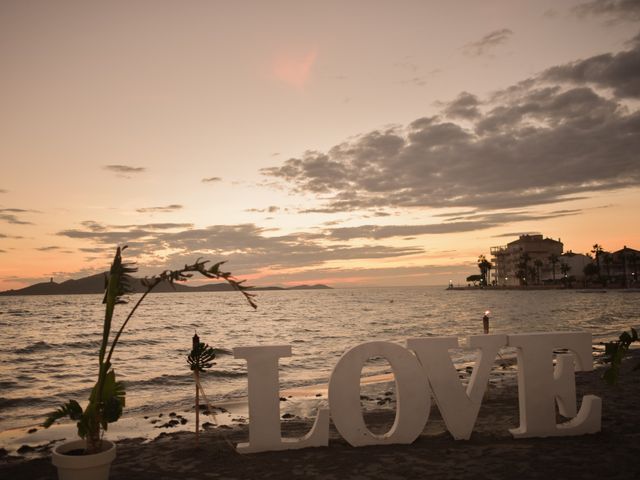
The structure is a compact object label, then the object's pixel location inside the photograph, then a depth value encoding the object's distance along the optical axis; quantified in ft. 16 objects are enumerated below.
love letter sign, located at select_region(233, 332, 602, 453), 27.78
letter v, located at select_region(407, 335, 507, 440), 28.96
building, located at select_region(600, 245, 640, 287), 475.31
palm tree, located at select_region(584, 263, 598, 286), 517.55
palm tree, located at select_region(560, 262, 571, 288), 565.62
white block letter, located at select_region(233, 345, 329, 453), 27.53
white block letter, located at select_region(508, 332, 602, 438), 29.40
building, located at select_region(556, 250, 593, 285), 626.64
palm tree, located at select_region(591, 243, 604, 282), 515.13
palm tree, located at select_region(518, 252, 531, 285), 622.13
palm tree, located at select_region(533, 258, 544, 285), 612.86
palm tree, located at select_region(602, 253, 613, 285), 497.70
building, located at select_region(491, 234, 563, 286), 619.26
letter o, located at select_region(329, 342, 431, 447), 28.12
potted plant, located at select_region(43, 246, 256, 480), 19.85
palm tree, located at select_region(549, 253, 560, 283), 595.88
